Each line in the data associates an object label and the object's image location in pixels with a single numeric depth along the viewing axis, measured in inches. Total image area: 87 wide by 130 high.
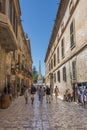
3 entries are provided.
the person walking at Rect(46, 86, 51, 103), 361.8
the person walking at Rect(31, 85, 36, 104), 336.6
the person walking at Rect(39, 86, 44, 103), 353.3
